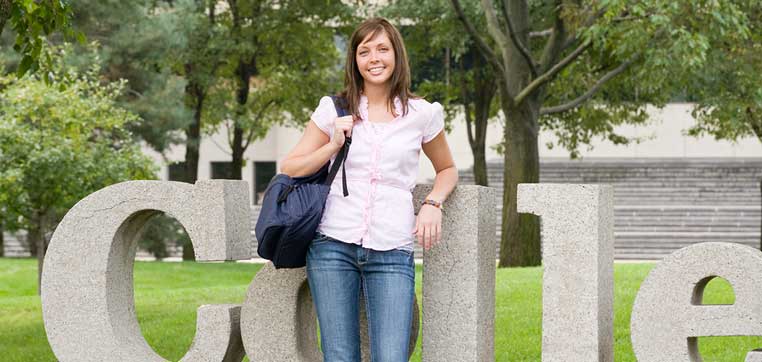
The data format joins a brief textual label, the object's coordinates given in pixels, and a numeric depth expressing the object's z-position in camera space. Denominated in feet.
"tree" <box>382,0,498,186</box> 66.08
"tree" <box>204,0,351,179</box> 74.08
